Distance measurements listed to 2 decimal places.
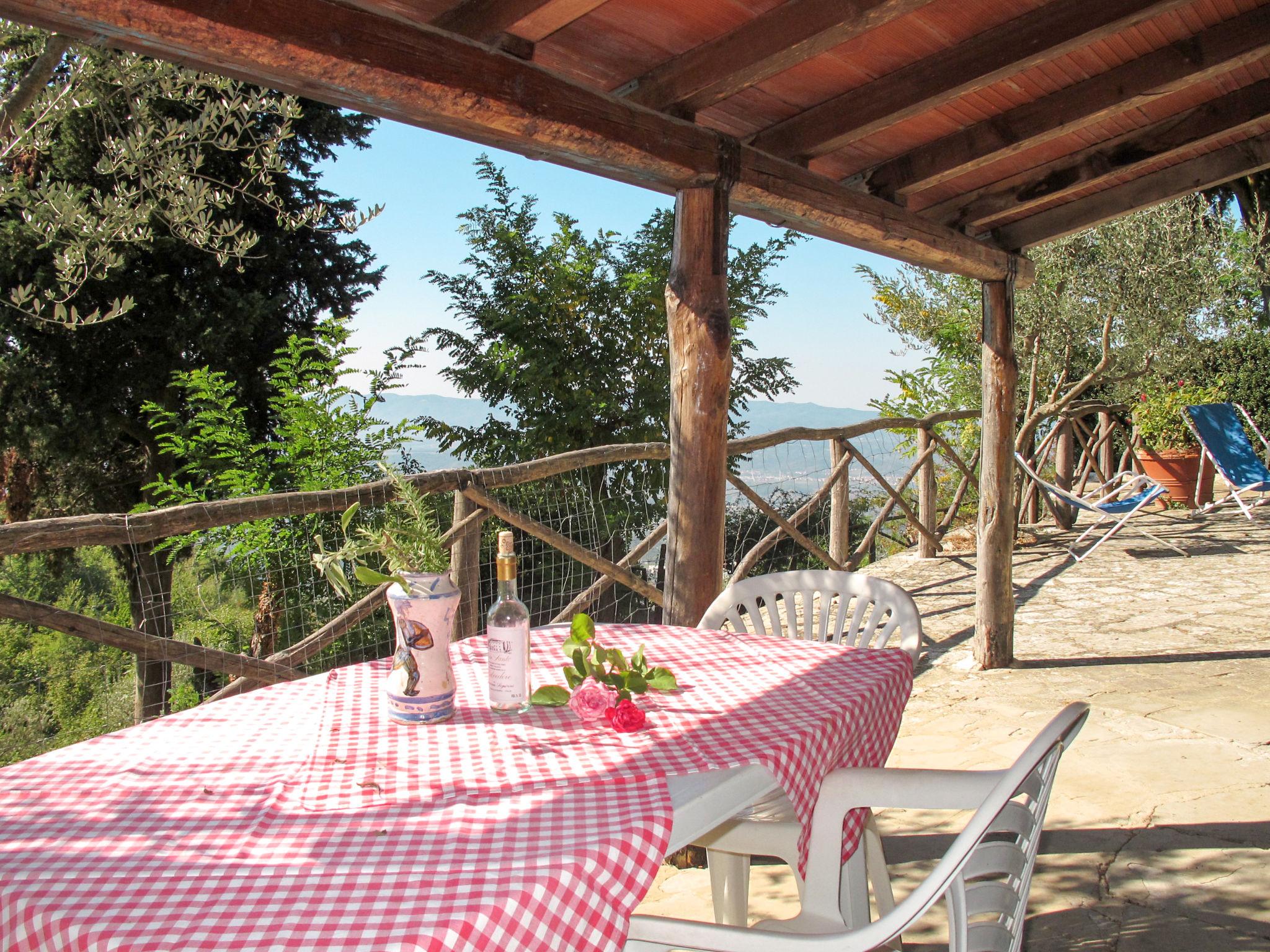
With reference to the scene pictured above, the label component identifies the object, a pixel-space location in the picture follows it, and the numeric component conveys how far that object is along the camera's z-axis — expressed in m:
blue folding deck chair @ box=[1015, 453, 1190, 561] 6.07
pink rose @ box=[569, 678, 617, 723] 1.54
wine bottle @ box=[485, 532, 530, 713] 1.59
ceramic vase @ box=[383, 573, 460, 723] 1.52
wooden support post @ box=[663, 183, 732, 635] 2.81
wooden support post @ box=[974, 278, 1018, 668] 4.32
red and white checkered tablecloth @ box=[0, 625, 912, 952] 0.97
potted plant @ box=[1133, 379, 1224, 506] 8.12
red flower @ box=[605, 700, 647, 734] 1.51
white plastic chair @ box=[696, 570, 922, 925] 1.82
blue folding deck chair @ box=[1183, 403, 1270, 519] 6.69
